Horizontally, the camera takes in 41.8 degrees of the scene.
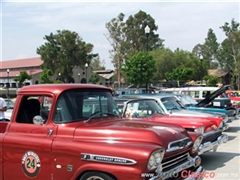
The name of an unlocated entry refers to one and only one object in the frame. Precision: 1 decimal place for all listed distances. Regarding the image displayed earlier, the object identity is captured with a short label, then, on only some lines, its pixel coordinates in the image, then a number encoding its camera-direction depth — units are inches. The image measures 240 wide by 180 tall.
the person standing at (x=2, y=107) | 343.0
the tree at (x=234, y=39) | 2327.0
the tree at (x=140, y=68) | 1278.1
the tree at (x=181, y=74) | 1875.0
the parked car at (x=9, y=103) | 678.4
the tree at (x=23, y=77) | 2312.6
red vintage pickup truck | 151.5
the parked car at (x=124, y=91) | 857.0
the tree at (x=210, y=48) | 3213.6
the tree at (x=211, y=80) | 1881.4
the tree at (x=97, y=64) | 4424.2
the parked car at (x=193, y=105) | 427.0
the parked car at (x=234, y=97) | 842.8
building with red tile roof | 2793.8
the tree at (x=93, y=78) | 2864.2
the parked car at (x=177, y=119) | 299.4
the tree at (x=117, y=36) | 2400.3
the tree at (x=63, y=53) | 2465.6
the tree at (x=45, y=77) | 2086.9
